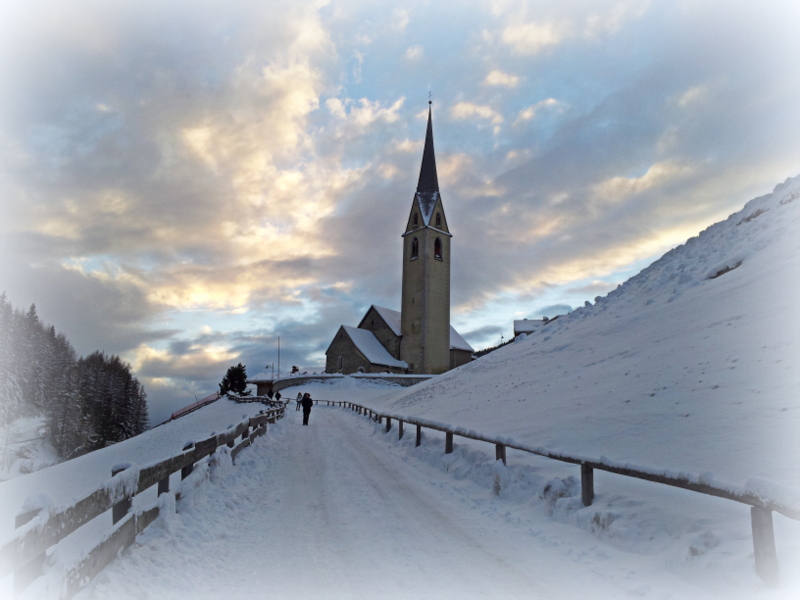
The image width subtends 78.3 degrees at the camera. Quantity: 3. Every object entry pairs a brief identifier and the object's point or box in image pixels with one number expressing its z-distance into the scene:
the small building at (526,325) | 59.26
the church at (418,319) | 62.38
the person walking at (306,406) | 25.07
